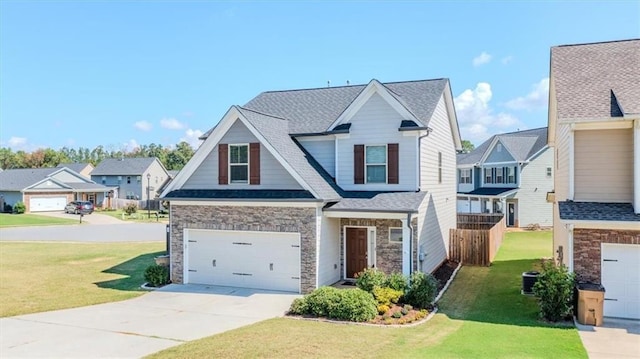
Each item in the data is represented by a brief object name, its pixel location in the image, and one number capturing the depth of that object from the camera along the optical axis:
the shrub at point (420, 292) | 13.72
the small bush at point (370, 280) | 14.23
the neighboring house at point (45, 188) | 54.56
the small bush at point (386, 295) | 13.47
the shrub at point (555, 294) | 12.16
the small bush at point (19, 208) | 52.75
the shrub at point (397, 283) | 14.20
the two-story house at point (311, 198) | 15.75
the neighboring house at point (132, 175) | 68.44
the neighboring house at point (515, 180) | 38.94
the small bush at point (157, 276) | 17.36
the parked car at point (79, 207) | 53.22
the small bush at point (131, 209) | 53.98
